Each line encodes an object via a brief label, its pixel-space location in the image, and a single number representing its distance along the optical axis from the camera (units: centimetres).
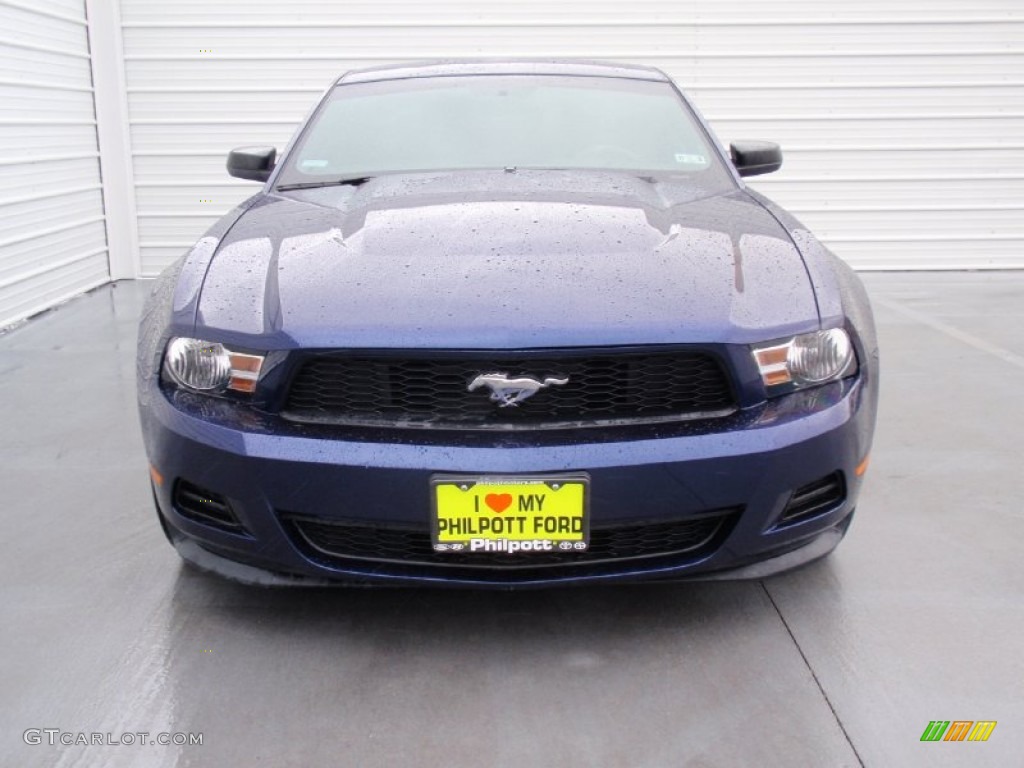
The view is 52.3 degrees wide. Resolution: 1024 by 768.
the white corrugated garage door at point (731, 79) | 754
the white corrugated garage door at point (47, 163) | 609
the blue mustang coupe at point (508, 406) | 224
